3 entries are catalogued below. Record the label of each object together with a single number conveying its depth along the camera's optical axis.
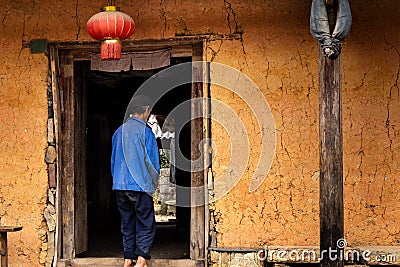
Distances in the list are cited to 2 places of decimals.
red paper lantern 5.61
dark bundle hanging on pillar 4.93
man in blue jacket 6.25
